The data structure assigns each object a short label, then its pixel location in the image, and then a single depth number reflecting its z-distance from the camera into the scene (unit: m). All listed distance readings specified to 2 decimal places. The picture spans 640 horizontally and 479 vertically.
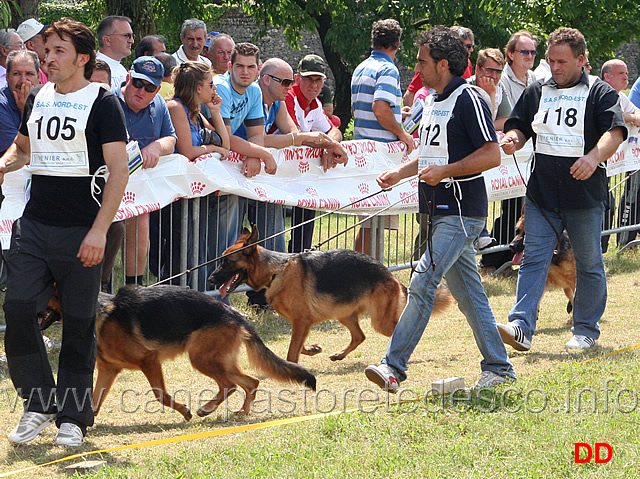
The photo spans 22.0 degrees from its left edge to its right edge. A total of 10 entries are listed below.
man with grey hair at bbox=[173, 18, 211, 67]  18.71
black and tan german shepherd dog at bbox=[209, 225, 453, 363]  13.01
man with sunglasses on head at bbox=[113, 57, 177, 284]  13.46
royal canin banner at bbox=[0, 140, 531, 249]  13.68
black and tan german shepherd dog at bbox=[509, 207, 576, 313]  15.08
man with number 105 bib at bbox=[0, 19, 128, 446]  8.78
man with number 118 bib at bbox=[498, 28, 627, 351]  12.28
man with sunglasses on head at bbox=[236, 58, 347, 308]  15.93
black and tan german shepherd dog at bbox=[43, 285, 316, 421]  10.19
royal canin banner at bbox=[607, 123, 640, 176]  21.06
